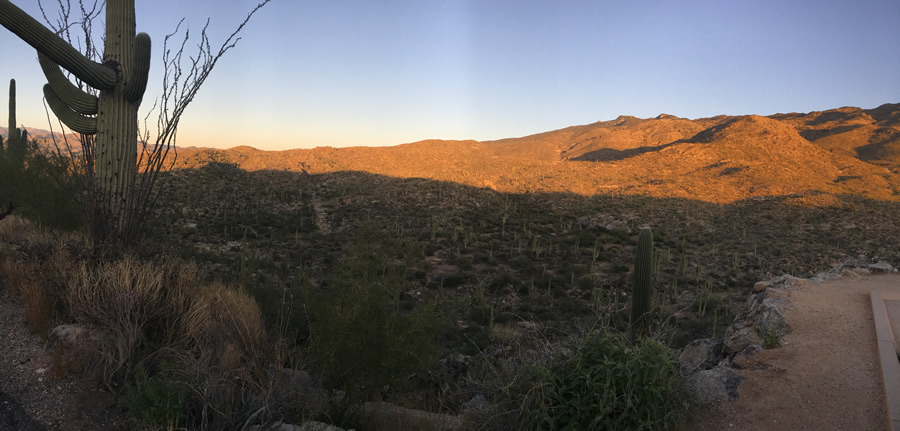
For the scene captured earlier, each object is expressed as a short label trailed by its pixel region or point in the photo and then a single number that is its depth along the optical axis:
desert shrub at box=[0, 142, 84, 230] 10.19
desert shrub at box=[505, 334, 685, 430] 4.39
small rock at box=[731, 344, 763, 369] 6.76
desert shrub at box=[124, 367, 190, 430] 4.04
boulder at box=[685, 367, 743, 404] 5.40
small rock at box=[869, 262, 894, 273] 13.01
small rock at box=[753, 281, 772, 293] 11.28
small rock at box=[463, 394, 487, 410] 6.02
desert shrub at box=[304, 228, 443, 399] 5.05
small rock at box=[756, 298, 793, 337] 7.91
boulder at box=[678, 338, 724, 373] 8.07
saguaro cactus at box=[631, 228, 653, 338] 8.45
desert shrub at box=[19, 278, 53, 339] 5.47
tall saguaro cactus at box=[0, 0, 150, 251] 6.66
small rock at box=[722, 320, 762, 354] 7.81
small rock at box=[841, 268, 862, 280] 12.37
